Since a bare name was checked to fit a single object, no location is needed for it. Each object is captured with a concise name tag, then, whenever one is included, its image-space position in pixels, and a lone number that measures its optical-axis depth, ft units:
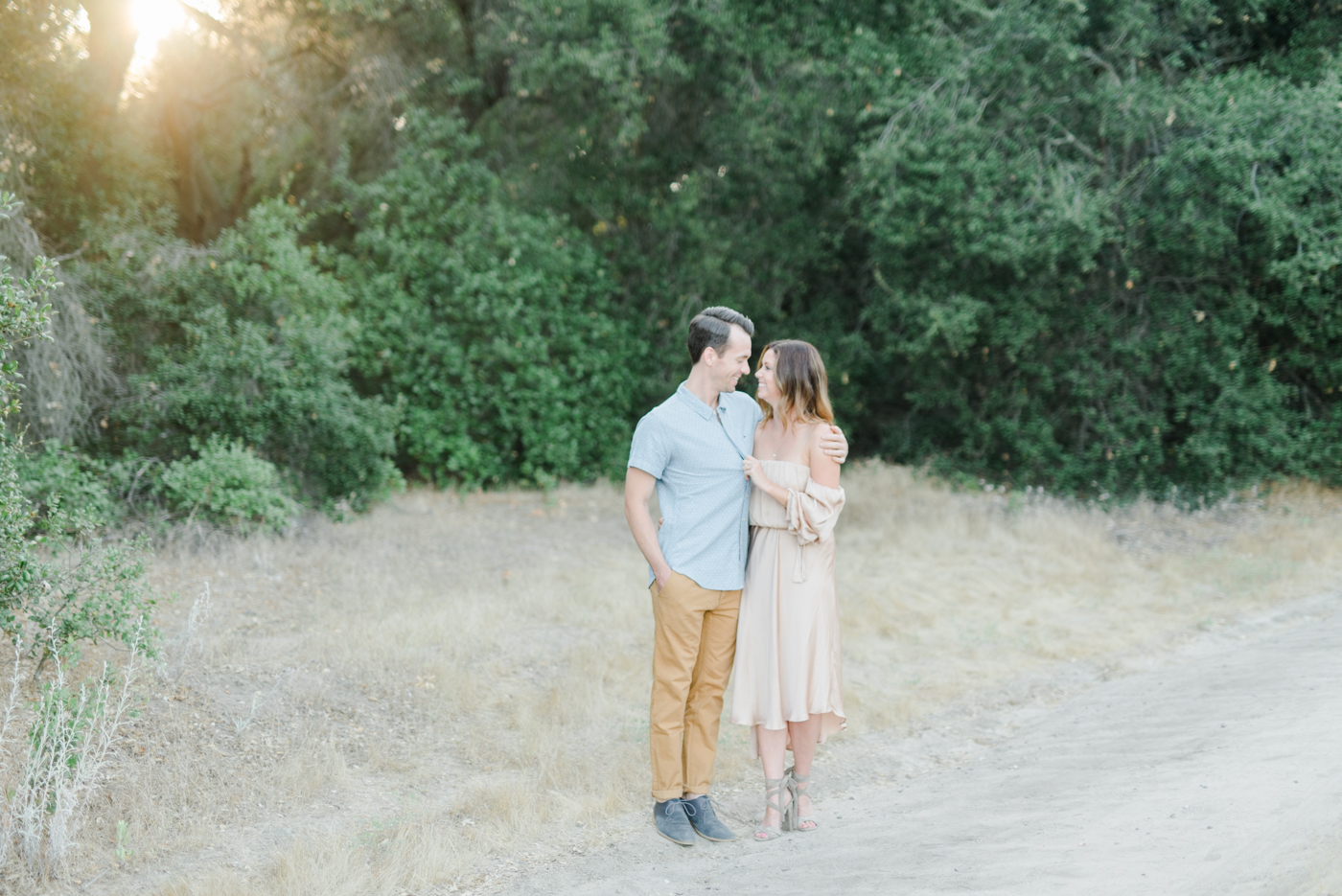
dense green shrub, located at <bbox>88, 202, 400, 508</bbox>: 28.53
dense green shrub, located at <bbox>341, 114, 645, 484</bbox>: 38.93
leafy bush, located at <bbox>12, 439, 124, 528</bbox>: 23.62
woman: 13.35
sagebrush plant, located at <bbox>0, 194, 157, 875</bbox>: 12.75
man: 13.23
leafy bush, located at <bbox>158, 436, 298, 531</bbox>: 26.66
